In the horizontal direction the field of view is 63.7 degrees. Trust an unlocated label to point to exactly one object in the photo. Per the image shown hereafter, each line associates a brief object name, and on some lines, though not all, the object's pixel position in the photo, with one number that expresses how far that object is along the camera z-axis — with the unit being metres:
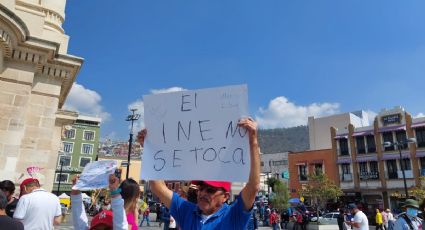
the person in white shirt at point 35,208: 4.41
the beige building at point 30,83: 7.65
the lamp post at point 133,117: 29.63
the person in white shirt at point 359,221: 8.59
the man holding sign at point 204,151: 2.64
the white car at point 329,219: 25.96
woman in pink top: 3.64
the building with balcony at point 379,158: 38.53
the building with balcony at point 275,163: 66.75
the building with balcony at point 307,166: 45.75
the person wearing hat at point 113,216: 3.11
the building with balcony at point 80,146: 64.03
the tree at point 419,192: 28.67
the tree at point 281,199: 36.84
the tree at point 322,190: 37.85
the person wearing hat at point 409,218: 5.55
